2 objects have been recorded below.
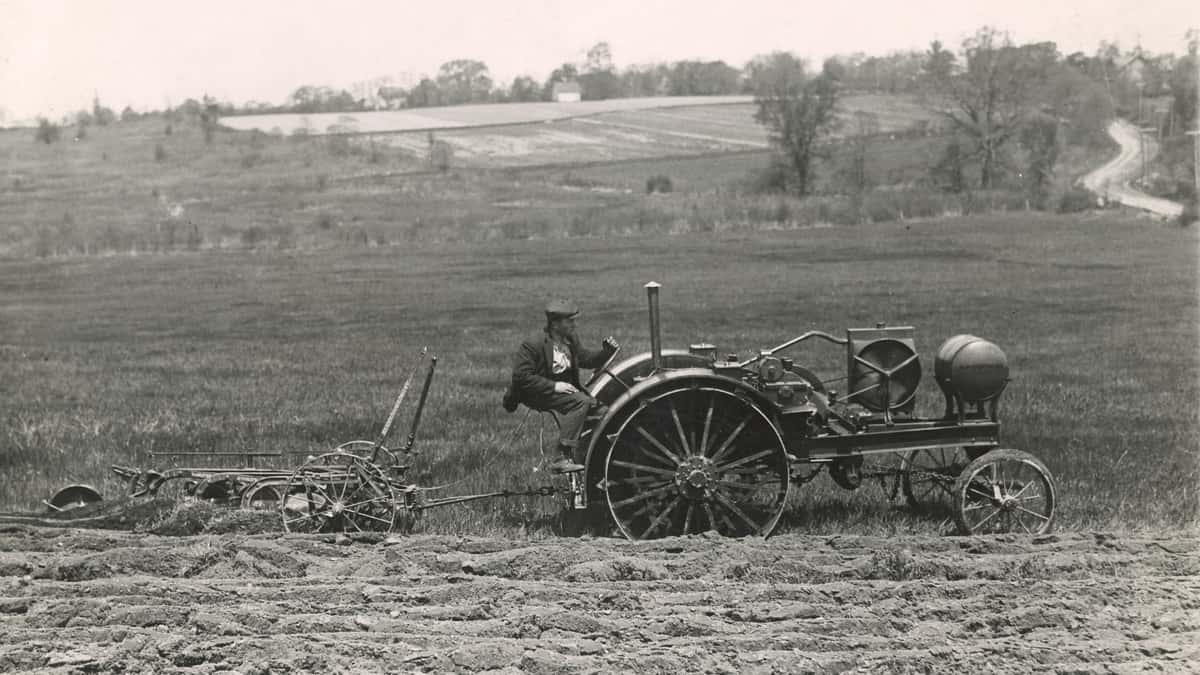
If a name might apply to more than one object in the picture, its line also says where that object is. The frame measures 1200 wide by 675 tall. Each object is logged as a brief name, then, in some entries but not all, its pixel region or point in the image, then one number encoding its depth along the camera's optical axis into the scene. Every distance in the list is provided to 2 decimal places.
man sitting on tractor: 7.34
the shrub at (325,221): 22.66
